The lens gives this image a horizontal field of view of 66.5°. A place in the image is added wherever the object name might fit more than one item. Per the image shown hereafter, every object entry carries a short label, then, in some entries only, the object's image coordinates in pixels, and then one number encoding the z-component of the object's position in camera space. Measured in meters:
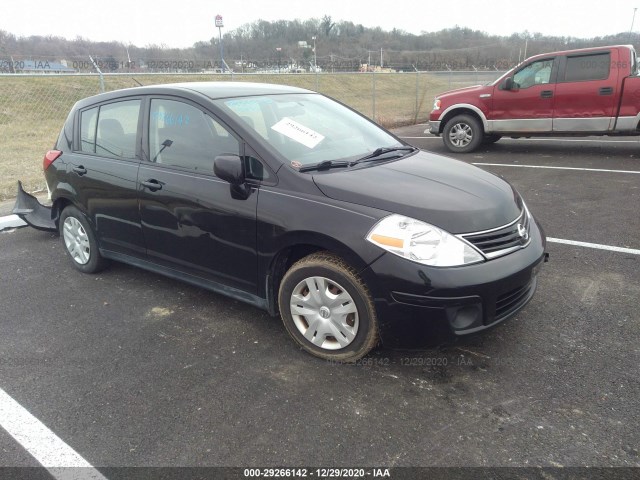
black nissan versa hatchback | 2.63
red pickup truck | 8.40
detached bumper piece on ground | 5.18
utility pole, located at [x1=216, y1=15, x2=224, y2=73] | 26.14
